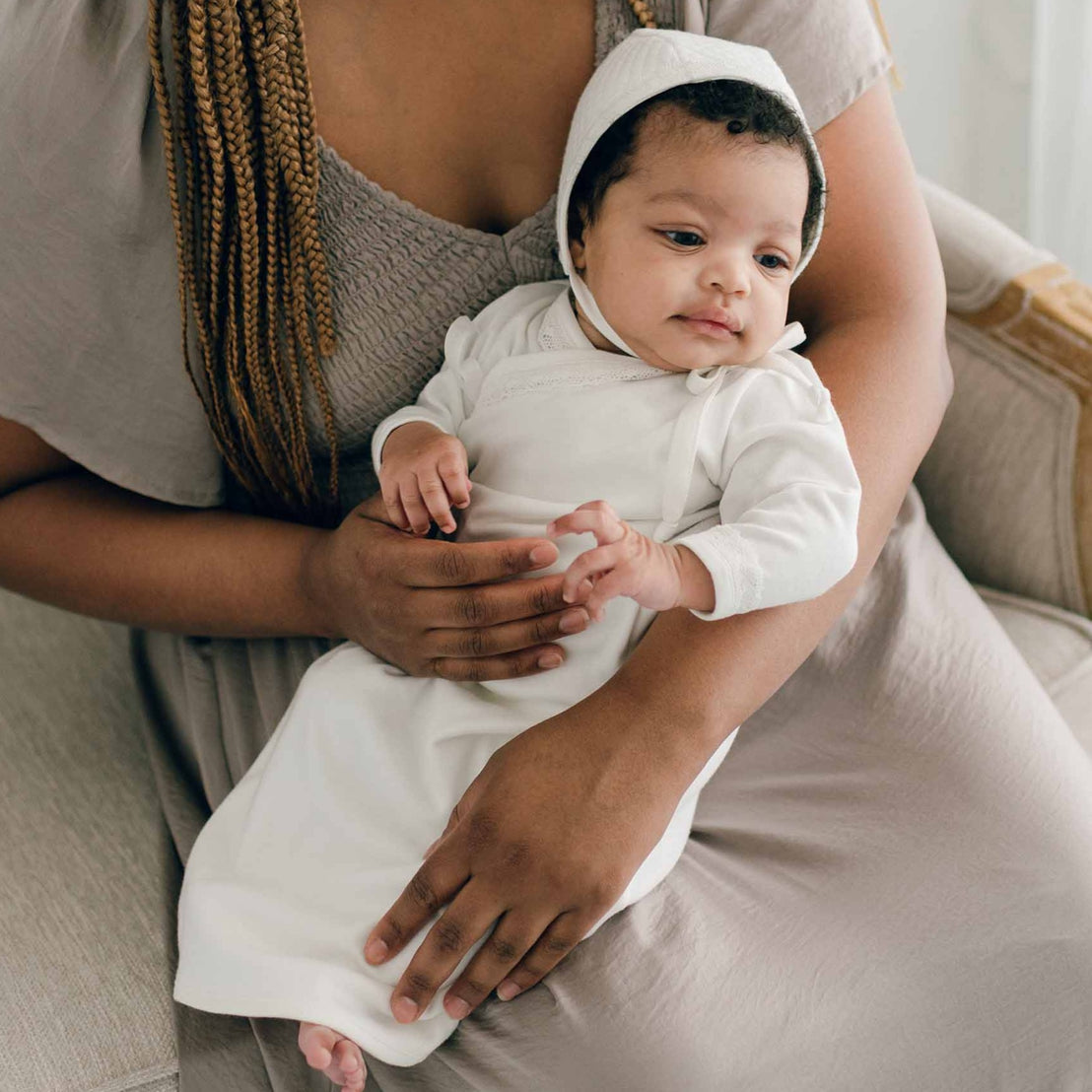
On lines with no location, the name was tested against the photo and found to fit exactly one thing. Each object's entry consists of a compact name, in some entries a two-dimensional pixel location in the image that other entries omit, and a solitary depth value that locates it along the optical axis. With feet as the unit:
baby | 2.58
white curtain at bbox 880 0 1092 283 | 5.67
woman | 2.55
